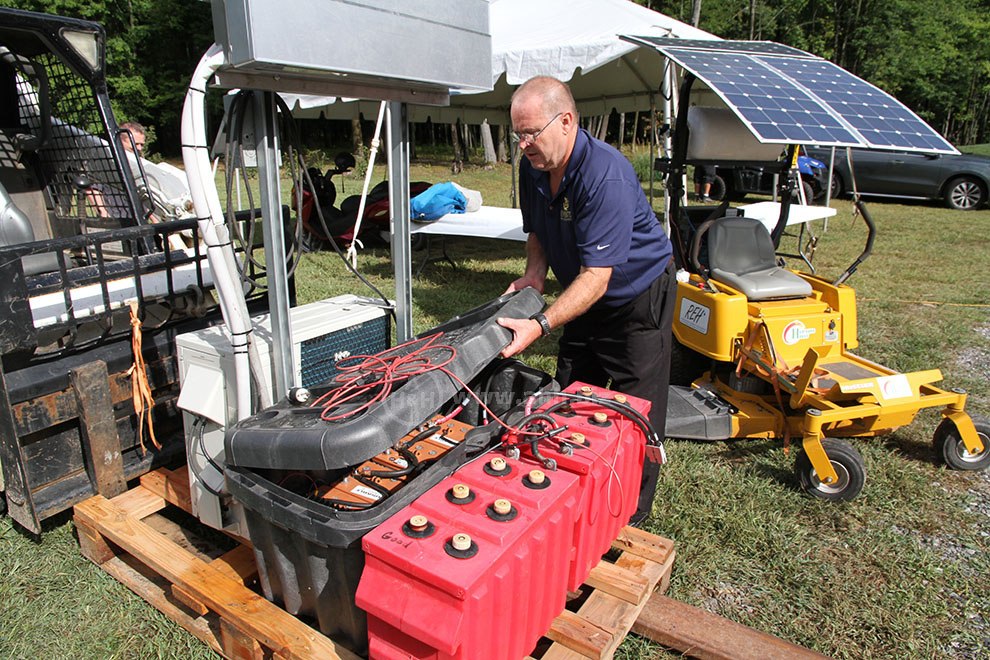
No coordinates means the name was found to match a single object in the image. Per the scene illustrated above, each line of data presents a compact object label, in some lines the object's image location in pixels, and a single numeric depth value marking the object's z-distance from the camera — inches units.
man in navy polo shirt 94.7
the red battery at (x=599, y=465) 79.0
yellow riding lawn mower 132.4
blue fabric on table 297.4
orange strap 105.0
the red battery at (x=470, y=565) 59.3
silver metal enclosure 66.4
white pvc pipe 71.9
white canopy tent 261.1
